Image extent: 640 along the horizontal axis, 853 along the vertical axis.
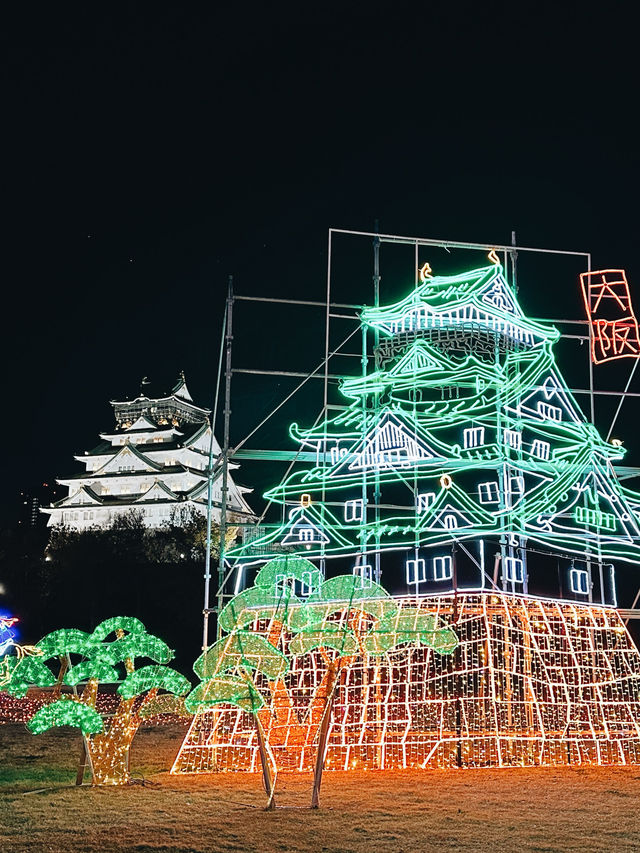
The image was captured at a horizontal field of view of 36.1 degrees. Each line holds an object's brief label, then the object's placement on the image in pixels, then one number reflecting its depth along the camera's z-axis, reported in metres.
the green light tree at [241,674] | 8.76
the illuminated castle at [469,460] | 12.52
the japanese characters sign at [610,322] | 15.85
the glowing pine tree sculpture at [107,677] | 9.96
